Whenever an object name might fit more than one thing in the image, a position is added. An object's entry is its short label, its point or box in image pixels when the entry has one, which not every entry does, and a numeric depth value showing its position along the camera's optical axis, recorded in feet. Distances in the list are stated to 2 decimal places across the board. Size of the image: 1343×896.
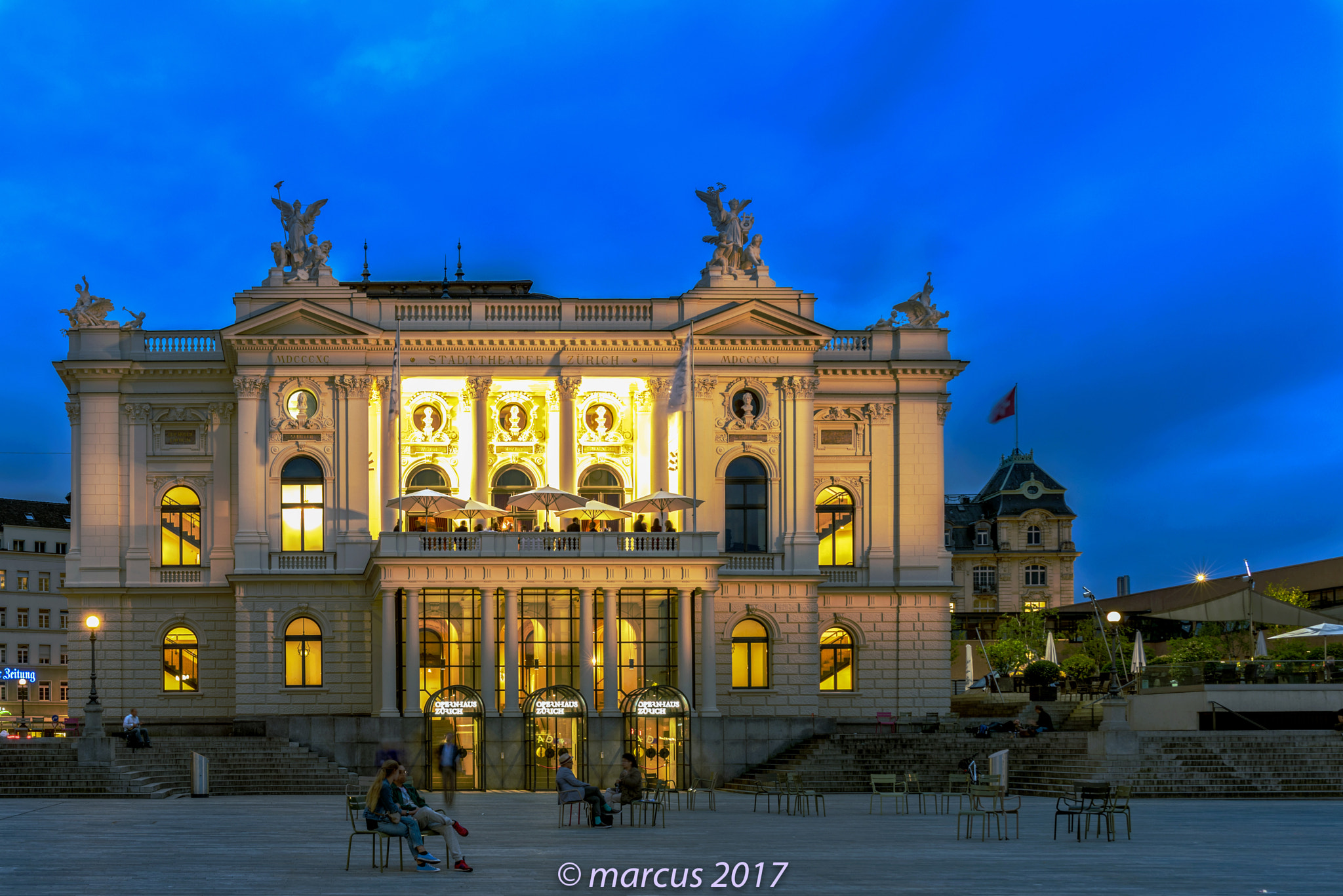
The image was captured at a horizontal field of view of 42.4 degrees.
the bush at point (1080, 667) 331.14
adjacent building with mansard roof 452.76
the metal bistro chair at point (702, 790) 131.40
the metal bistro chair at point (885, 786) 126.41
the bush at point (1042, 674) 227.61
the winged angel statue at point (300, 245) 210.18
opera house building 194.08
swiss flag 225.35
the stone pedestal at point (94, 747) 155.22
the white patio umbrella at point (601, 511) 190.19
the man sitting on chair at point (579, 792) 110.73
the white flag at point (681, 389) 188.75
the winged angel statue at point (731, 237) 211.82
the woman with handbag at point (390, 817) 82.17
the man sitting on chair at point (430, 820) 82.12
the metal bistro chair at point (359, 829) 83.66
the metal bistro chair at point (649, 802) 112.87
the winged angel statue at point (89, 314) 214.48
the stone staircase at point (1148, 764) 150.71
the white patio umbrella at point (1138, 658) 212.23
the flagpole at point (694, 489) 190.08
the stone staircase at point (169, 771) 151.94
